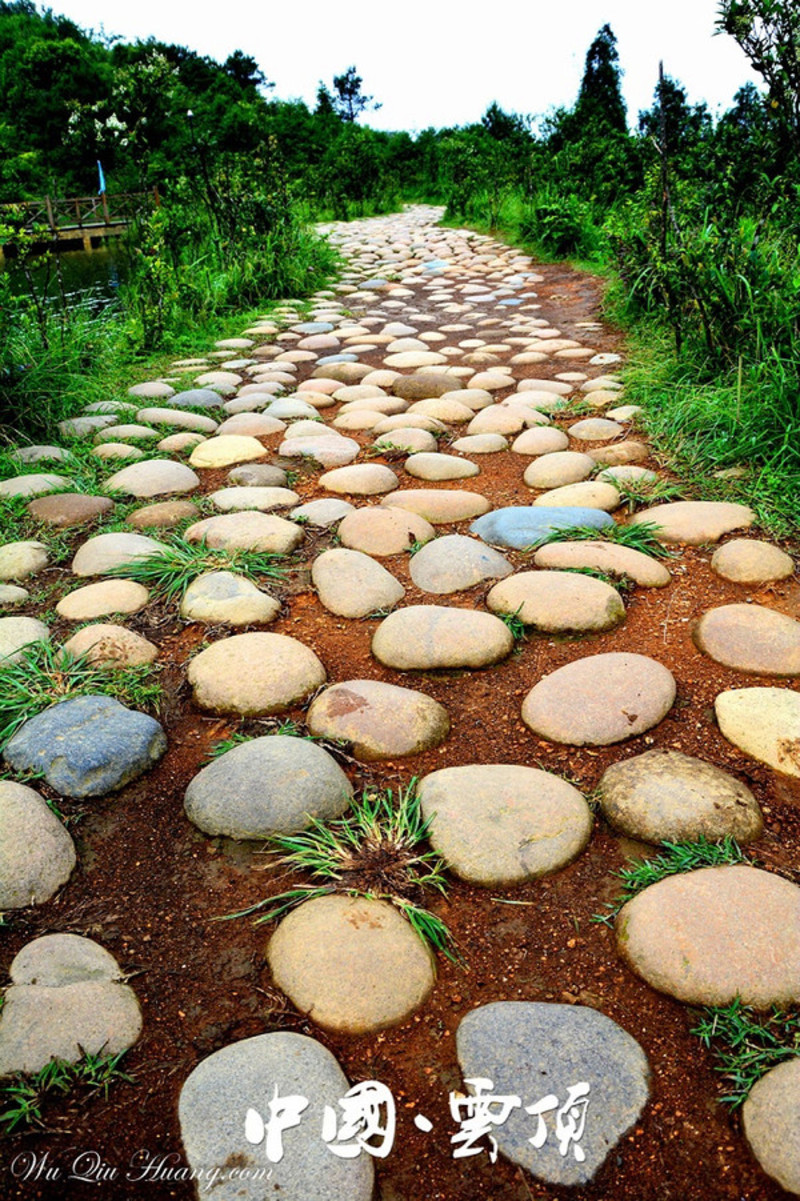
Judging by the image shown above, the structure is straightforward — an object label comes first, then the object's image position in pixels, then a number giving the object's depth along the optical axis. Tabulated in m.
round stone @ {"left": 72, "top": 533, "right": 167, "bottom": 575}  2.19
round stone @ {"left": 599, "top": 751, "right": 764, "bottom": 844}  1.30
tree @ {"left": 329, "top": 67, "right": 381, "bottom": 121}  29.20
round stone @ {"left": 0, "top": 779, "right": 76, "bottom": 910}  1.25
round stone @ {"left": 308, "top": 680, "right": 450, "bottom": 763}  1.54
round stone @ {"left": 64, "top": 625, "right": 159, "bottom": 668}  1.79
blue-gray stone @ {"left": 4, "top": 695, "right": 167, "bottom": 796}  1.46
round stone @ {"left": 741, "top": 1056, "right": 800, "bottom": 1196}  0.88
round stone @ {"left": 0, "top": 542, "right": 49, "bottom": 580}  2.19
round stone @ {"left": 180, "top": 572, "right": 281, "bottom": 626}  1.96
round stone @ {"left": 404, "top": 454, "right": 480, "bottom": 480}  2.76
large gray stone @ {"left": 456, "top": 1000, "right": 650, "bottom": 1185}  0.91
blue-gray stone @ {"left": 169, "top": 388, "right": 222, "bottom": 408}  3.58
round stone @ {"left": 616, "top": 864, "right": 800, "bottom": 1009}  1.06
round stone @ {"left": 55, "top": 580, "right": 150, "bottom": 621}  1.98
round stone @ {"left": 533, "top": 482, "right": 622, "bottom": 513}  2.43
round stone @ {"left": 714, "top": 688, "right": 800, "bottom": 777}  1.46
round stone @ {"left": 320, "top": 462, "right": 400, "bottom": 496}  2.67
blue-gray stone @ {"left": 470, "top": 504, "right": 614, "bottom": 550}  2.28
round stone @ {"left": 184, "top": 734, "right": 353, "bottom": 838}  1.36
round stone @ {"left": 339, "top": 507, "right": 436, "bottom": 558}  2.28
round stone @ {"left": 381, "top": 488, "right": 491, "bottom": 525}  2.47
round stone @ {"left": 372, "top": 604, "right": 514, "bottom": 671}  1.78
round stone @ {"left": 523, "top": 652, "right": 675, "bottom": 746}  1.55
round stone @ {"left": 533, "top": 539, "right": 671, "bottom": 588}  2.06
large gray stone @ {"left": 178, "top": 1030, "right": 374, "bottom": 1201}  0.88
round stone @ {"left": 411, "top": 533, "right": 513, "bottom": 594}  2.09
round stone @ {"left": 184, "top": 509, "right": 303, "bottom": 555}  2.29
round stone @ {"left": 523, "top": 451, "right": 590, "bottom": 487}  2.64
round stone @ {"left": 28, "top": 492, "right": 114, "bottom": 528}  2.49
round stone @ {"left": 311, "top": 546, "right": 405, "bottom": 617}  2.01
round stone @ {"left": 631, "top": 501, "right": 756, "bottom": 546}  2.26
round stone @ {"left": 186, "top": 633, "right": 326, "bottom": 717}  1.66
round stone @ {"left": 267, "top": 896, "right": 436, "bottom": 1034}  1.07
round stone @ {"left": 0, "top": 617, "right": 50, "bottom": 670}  1.77
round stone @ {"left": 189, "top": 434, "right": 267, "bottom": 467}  2.96
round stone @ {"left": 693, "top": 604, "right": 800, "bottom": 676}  1.70
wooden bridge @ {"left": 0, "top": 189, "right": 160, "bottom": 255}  14.34
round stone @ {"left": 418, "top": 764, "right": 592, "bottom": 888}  1.28
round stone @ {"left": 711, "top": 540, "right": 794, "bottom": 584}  2.03
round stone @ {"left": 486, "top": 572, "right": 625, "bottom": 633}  1.88
